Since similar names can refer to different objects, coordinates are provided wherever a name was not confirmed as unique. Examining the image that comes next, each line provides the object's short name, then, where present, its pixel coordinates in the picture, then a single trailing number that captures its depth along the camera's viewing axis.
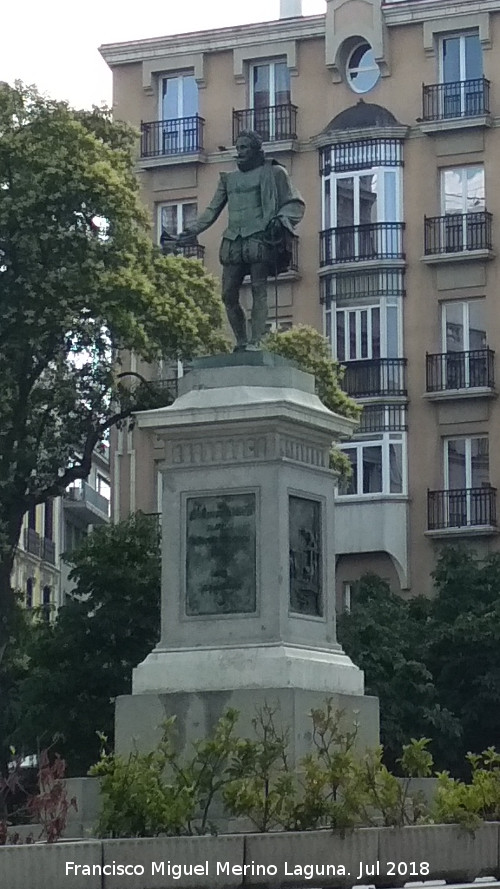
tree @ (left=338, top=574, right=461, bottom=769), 39.19
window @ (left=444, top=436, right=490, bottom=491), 54.06
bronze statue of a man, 21.84
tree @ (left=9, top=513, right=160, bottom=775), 38.44
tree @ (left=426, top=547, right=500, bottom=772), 41.69
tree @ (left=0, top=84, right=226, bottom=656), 37.66
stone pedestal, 20.06
